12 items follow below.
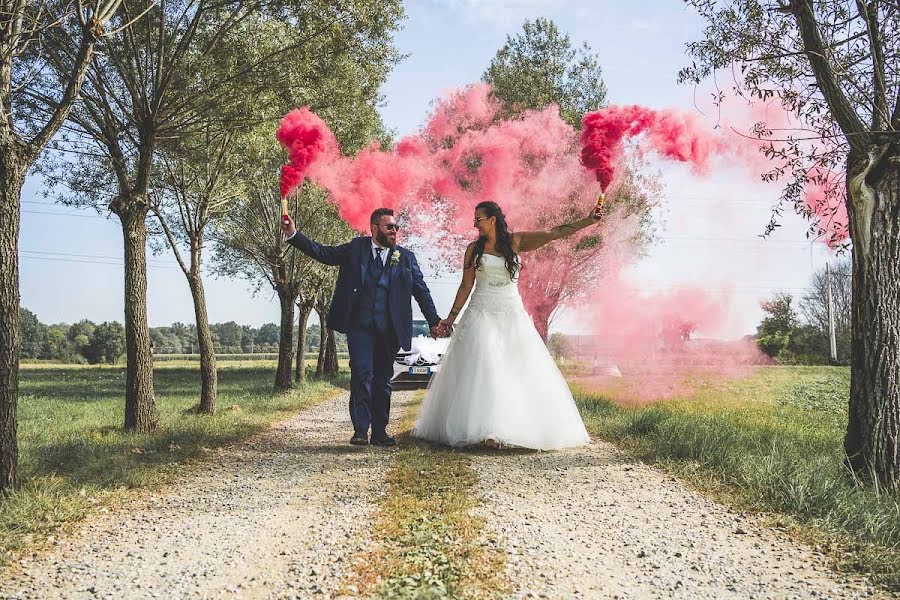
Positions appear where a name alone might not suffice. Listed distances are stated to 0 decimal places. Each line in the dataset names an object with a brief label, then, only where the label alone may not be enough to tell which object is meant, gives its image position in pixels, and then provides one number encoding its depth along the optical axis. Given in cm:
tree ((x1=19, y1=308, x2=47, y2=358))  7562
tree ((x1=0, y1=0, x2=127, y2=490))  523
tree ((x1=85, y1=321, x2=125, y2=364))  5941
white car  1841
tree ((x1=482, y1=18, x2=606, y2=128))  1947
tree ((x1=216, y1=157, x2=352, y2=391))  1728
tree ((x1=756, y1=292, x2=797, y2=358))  2327
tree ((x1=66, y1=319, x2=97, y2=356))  7225
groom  745
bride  716
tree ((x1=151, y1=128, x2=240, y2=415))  1247
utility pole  2810
